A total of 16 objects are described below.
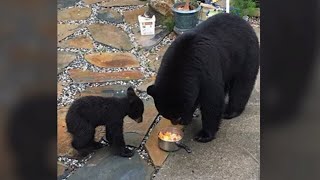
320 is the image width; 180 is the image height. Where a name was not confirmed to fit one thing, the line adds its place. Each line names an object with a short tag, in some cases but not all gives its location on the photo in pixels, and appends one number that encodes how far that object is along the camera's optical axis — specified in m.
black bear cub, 2.85
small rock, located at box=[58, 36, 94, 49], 4.24
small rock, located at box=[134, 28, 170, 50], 4.27
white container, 4.37
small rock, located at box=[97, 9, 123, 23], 4.67
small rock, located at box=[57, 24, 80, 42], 4.39
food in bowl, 3.05
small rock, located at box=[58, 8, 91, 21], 4.70
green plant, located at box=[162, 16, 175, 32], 4.40
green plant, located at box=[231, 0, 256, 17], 4.45
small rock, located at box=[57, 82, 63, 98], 3.62
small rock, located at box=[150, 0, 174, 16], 4.56
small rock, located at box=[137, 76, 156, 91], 3.65
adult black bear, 2.88
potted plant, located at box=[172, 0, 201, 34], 4.24
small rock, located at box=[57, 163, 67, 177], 2.85
